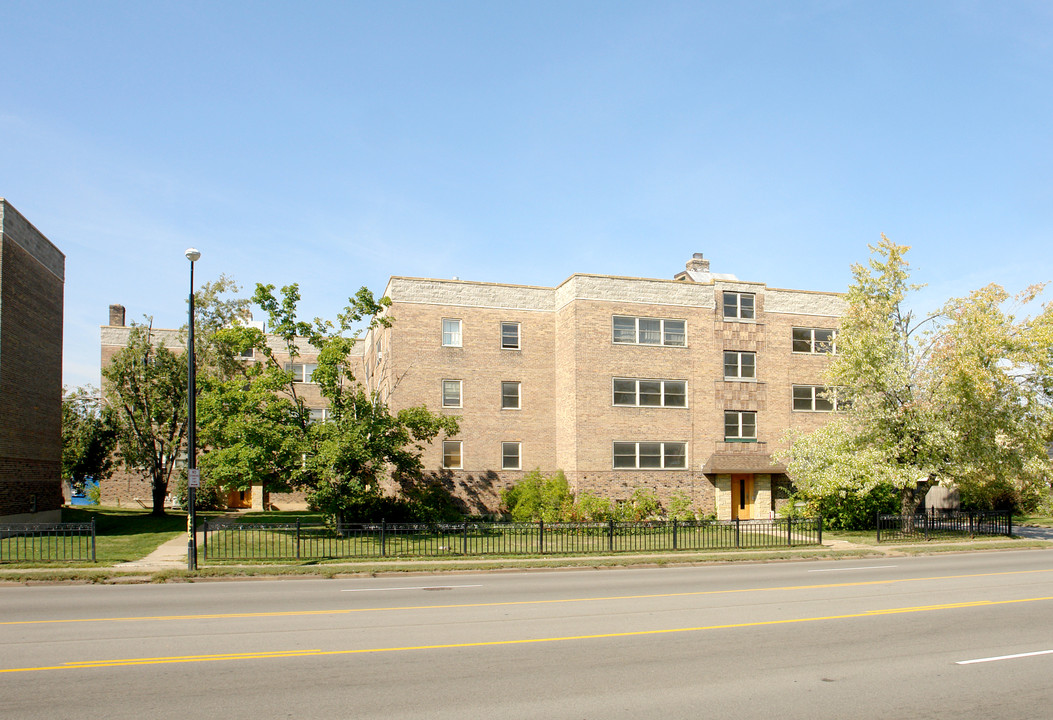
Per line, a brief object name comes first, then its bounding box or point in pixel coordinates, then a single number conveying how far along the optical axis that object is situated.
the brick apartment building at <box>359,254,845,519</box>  34.94
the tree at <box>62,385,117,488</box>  42.34
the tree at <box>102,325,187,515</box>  41.03
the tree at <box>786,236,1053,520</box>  27.61
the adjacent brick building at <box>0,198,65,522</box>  27.22
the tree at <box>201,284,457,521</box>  26.70
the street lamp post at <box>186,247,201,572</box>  19.77
